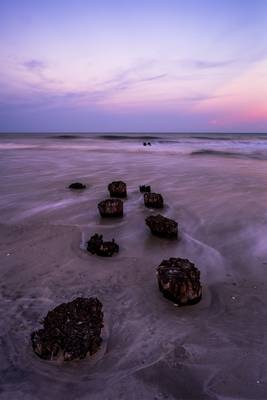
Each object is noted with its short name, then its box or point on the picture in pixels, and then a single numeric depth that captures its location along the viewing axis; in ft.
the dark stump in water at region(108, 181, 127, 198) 22.89
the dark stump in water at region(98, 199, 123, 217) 17.53
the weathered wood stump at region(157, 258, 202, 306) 9.32
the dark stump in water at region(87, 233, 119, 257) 12.69
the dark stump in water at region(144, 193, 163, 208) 19.90
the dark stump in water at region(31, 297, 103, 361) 7.14
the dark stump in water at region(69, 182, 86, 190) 26.35
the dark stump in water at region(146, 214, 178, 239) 14.56
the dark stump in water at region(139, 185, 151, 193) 24.77
